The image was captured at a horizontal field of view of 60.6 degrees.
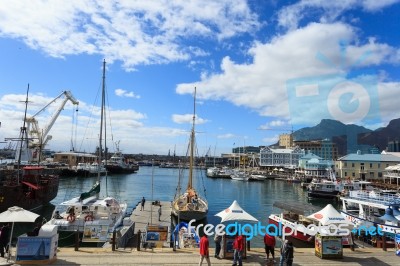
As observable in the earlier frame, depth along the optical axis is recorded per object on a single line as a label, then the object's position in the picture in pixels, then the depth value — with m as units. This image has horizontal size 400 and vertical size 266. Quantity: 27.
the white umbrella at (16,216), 15.08
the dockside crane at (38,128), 106.62
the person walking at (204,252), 14.15
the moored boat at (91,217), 26.23
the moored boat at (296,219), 27.88
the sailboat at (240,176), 125.88
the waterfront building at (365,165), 99.88
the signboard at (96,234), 25.75
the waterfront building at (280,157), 179.38
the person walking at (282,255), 14.50
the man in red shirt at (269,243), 15.77
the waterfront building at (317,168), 116.38
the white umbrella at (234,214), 18.05
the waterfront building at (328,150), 181.48
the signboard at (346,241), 22.88
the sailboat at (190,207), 35.38
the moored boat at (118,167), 149.00
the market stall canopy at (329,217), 18.88
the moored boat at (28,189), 38.28
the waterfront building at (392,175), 83.81
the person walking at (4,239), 15.58
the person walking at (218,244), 16.26
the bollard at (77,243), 17.07
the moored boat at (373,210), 27.09
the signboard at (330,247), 16.34
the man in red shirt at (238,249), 14.73
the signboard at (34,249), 14.46
